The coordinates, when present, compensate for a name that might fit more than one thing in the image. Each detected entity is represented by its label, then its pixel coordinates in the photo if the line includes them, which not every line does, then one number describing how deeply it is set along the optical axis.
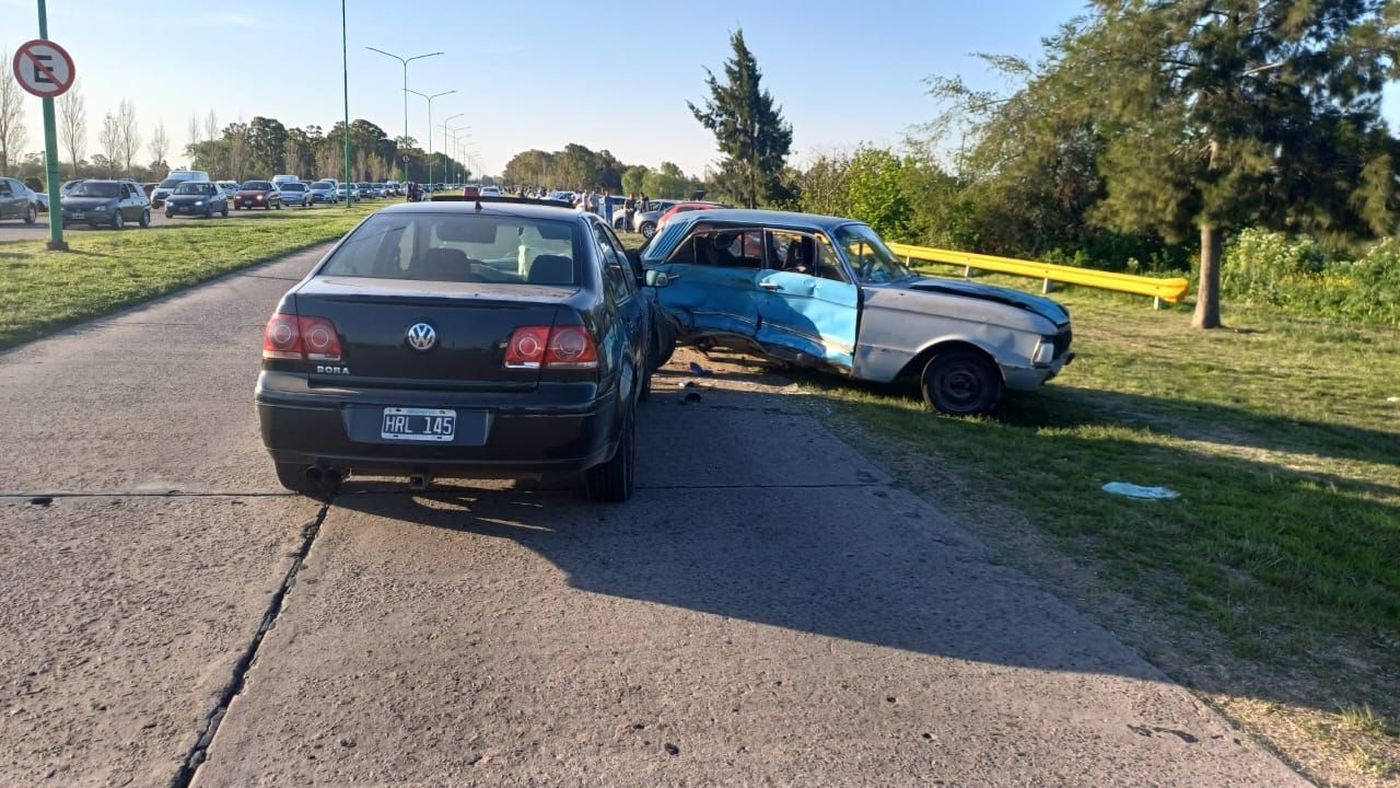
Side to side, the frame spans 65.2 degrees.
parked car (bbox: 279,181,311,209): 59.62
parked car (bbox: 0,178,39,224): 32.66
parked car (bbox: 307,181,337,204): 67.26
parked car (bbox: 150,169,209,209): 44.94
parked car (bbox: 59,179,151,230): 31.53
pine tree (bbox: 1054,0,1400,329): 14.33
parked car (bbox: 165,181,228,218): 40.28
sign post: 16.58
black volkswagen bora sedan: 5.00
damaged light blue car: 9.01
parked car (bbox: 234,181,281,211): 50.97
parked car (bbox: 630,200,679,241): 36.25
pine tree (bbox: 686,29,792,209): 57.72
